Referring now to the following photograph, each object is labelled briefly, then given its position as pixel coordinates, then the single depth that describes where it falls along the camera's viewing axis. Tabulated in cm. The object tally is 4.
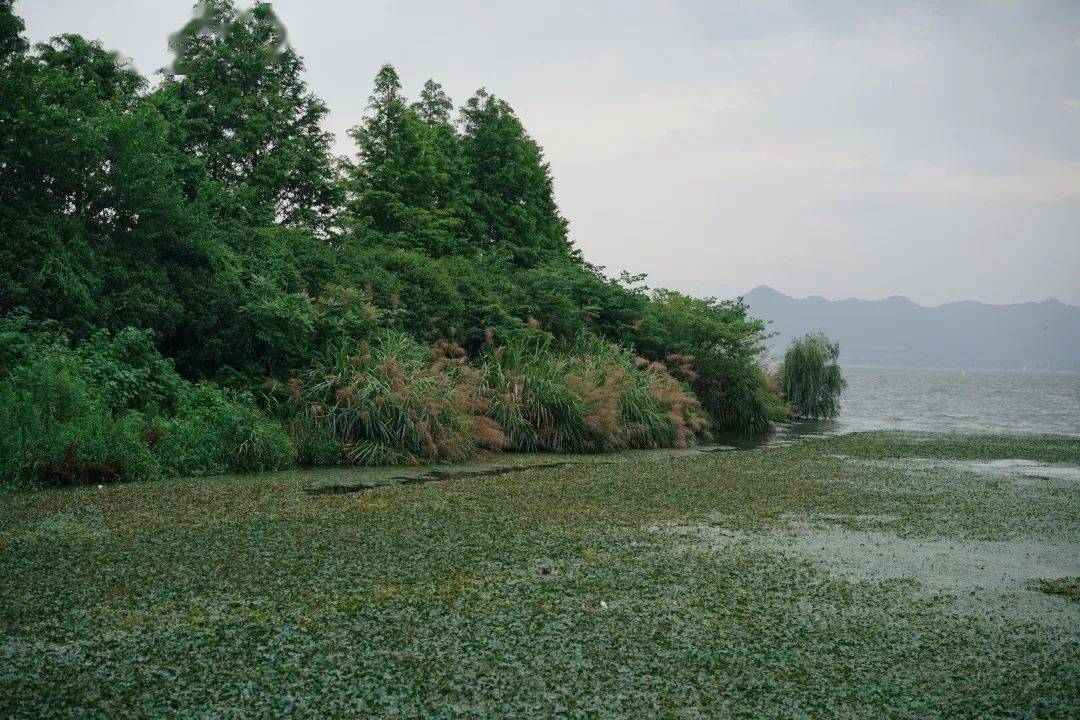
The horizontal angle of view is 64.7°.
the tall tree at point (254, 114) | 2331
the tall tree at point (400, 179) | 2430
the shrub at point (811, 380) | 2808
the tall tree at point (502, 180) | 2775
